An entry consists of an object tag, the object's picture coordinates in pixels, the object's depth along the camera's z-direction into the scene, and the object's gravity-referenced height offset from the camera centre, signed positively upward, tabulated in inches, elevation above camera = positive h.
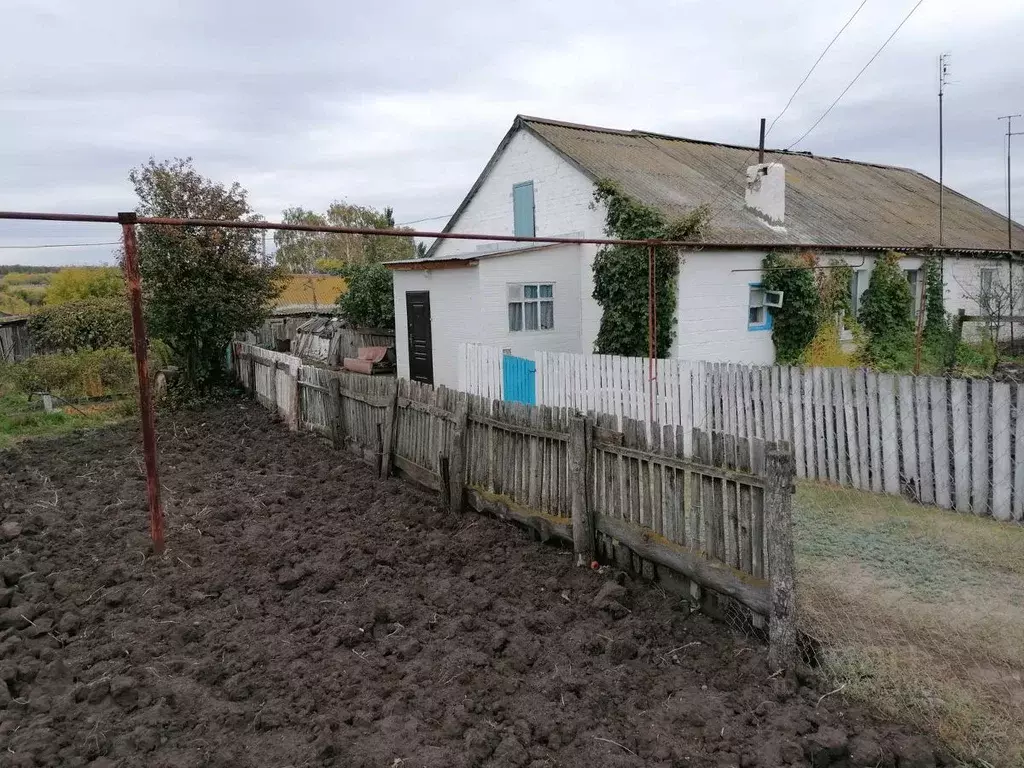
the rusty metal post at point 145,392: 222.2 -17.8
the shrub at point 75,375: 622.5 -30.7
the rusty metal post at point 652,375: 370.6 -31.3
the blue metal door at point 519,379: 445.4 -36.0
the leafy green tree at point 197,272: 593.3 +52.2
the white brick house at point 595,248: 555.5 +54.2
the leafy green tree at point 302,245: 2278.5 +268.4
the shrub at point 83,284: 1314.0 +103.8
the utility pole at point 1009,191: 657.3 +101.5
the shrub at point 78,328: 879.7 +14.5
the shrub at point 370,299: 815.1 +32.2
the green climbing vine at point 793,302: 613.3 +6.1
